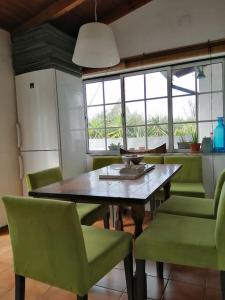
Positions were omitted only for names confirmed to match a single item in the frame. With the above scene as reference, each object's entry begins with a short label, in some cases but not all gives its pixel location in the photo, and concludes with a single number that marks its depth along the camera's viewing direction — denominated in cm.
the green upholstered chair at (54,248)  116
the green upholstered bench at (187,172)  301
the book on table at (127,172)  197
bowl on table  220
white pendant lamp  186
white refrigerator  306
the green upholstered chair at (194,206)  189
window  332
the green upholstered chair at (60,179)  206
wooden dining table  144
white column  314
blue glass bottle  318
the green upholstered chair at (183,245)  130
